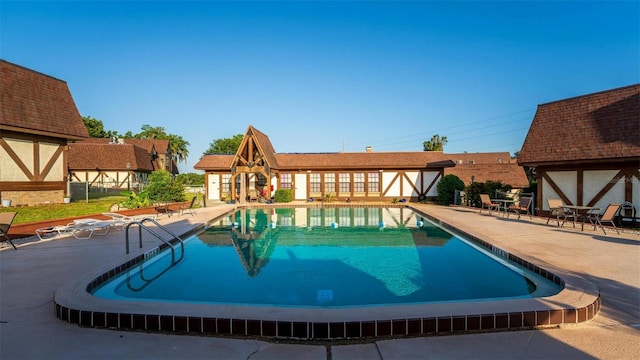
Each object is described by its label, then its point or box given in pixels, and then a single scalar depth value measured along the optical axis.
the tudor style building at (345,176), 25.20
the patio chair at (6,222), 7.93
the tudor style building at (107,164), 32.72
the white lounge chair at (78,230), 9.60
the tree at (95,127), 55.88
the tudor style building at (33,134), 13.62
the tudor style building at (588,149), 12.96
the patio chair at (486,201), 15.08
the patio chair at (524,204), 14.22
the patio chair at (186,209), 16.11
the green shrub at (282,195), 23.20
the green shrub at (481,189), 18.86
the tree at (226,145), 67.69
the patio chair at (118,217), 11.99
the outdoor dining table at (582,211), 10.92
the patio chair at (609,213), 10.19
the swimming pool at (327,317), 3.57
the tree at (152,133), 65.90
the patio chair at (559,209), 11.73
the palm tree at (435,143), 58.30
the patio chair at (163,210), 14.38
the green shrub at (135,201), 16.16
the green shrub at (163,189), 19.31
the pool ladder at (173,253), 7.59
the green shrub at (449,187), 21.53
